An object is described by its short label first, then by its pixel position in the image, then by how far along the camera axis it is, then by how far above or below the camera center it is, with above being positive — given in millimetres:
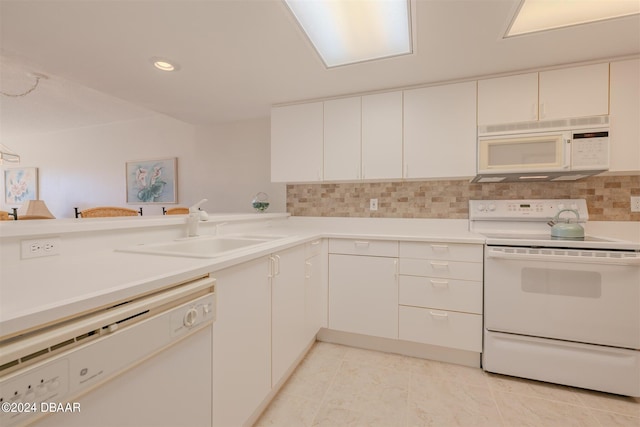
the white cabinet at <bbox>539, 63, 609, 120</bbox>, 1811 +787
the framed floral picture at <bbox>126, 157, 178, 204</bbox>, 3742 +378
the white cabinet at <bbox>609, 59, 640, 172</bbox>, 1764 +602
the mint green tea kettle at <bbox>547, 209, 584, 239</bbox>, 1779 -155
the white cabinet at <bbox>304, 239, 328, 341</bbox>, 1869 -598
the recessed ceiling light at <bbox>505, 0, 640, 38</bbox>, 1407 +1048
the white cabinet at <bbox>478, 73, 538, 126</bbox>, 1933 +789
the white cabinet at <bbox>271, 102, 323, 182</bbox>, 2477 +604
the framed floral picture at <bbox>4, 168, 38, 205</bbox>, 4953 +424
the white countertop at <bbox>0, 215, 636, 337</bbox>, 545 -207
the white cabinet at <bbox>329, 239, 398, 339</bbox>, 1969 -612
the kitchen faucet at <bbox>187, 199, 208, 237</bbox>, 1651 -97
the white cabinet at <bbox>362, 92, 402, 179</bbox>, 2250 +605
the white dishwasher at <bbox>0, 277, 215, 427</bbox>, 498 -365
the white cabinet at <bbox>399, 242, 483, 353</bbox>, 1807 -605
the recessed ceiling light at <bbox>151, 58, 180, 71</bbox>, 1835 +1002
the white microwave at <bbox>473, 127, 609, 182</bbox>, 1739 +352
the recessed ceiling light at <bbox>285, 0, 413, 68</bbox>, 1424 +1045
